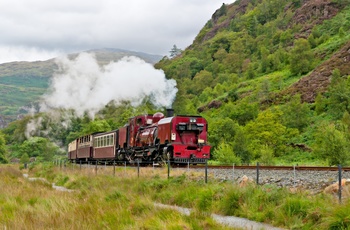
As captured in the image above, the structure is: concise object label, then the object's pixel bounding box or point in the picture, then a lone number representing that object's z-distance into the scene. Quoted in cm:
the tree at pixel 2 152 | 9730
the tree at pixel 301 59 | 10750
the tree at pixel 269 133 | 6116
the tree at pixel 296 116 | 7219
